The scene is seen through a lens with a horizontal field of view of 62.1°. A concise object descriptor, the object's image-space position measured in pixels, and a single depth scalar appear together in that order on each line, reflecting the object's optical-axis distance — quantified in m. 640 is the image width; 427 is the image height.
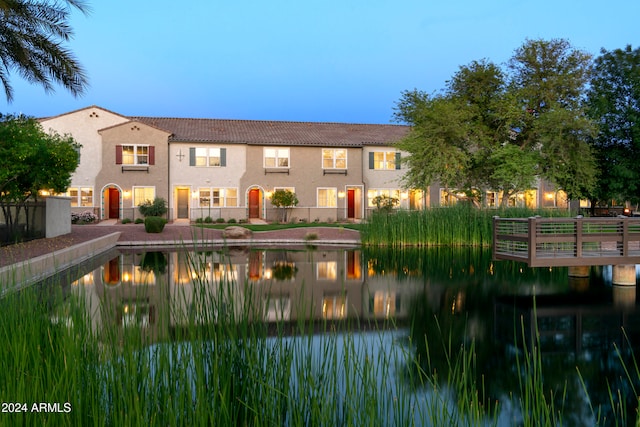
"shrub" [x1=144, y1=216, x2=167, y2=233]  22.75
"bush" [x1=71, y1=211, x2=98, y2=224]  27.73
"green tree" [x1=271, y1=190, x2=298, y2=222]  30.02
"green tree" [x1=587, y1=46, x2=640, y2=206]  25.27
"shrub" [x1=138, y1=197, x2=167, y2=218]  28.48
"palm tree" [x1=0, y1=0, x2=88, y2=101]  12.70
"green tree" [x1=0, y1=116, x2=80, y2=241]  13.88
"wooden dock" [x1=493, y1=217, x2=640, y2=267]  10.86
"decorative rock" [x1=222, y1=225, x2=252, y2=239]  22.55
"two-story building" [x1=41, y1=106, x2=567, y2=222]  29.55
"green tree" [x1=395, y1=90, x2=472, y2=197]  21.80
